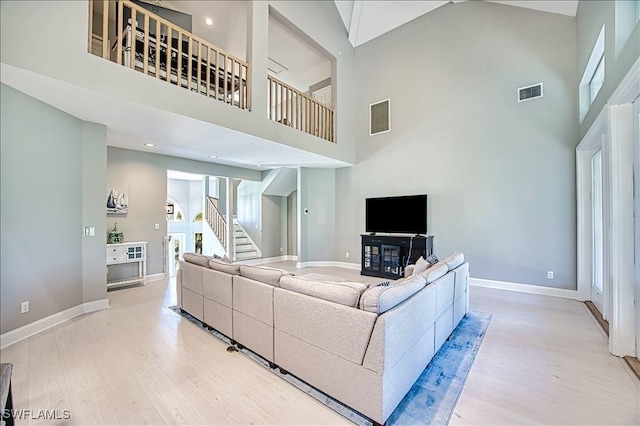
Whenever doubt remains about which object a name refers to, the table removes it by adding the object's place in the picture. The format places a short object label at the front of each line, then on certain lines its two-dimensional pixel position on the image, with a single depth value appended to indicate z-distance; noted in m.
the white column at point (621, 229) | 2.38
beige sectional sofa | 1.64
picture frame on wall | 4.90
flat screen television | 5.41
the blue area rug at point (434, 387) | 1.73
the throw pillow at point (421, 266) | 3.02
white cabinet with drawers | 4.69
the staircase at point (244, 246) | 7.68
